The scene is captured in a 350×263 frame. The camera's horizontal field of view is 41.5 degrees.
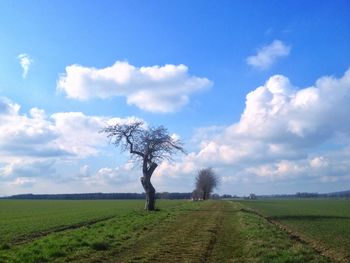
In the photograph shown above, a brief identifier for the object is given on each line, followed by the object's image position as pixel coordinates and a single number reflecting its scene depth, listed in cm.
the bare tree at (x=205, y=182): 14362
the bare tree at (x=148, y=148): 5484
